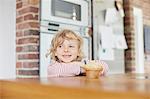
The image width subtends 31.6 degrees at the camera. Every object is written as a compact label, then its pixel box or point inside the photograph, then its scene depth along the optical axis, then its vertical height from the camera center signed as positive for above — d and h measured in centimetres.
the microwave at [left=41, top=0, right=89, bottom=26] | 249 +43
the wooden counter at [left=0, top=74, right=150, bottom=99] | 54 -9
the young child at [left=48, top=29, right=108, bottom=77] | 132 -1
